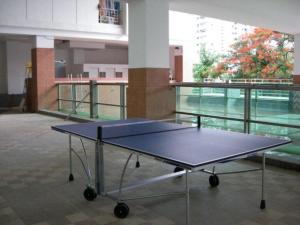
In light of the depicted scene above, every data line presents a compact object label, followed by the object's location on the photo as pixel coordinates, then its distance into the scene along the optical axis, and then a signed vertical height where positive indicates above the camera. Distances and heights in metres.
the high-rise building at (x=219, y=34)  24.67 +4.03
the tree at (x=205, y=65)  26.08 +1.45
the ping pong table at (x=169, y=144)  2.28 -0.46
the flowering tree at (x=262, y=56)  20.77 +1.76
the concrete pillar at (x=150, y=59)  6.37 +0.47
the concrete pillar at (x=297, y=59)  11.12 +0.79
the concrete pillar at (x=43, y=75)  12.39 +0.32
